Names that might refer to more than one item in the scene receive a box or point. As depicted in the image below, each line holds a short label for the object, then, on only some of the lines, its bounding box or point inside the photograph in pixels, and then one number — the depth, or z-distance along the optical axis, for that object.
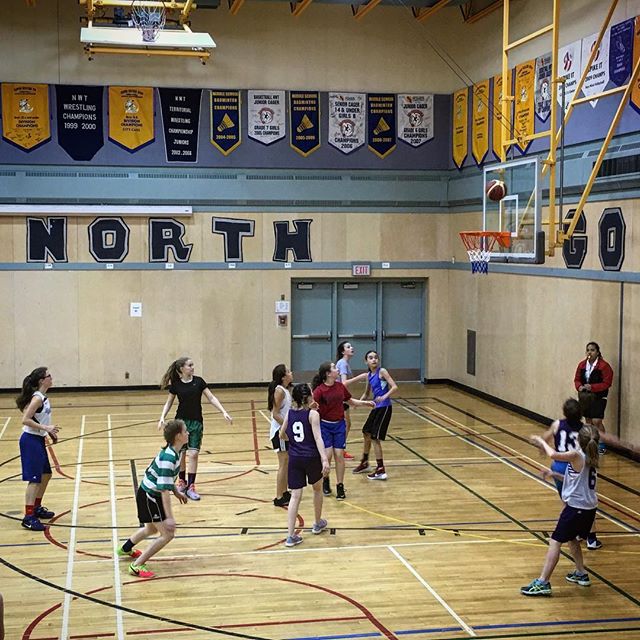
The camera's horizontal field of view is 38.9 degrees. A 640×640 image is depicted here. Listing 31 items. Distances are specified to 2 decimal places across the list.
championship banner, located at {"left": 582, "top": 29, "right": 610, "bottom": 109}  15.63
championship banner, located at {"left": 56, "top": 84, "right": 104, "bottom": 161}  21.41
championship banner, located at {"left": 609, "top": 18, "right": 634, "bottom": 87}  14.93
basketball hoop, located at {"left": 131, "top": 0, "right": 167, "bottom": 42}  17.17
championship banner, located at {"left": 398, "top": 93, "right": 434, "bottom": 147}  22.84
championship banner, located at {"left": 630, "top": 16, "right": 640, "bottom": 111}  14.64
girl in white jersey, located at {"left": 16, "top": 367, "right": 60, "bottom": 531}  10.89
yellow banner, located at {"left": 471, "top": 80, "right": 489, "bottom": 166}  20.73
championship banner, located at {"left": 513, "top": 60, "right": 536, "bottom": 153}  18.17
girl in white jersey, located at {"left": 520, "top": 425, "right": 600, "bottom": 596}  8.80
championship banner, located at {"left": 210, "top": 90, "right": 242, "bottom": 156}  22.02
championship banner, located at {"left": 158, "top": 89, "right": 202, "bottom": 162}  21.83
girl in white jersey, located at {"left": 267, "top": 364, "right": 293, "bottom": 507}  11.70
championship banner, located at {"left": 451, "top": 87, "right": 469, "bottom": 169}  21.94
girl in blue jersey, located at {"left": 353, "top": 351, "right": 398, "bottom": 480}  13.07
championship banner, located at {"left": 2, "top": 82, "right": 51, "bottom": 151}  21.22
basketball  15.37
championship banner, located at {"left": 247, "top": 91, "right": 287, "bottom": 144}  22.17
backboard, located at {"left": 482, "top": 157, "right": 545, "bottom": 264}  14.41
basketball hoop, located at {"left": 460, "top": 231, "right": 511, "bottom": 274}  15.27
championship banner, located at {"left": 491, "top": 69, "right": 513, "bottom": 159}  19.77
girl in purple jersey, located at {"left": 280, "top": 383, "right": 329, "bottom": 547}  10.28
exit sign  22.84
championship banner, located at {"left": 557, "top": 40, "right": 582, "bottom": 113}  16.56
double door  23.11
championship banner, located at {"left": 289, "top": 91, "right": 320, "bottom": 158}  22.34
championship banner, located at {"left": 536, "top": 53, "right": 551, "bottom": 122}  17.47
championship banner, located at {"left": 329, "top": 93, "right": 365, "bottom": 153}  22.50
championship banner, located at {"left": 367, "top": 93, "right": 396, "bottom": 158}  22.69
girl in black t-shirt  12.02
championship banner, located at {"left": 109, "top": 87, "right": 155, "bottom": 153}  21.66
